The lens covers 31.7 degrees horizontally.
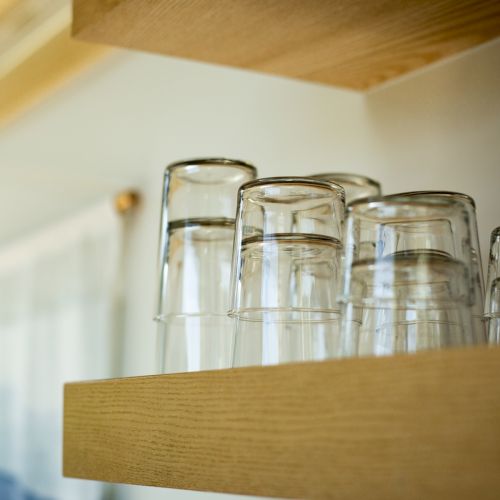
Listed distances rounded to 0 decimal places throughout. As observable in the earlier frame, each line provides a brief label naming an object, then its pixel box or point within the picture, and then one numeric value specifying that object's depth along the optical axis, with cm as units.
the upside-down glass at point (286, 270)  72
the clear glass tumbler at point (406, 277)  61
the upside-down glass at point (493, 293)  72
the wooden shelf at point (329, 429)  49
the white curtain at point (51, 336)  181
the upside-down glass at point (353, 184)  93
